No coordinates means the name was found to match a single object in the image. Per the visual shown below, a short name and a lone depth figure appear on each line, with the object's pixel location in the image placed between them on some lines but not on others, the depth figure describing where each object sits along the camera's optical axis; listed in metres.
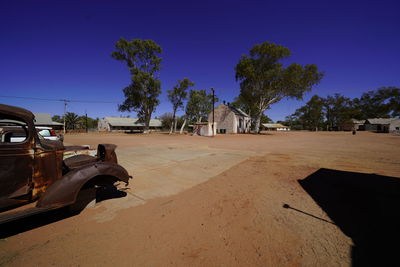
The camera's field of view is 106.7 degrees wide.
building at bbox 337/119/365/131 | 59.09
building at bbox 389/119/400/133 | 45.06
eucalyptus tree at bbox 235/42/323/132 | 27.56
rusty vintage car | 2.26
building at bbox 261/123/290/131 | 88.36
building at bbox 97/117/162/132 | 57.81
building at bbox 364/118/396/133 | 52.83
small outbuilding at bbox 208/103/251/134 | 34.58
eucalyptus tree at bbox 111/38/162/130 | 29.66
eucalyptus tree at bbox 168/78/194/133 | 34.34
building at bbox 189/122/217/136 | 26.88
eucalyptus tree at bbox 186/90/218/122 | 40.16
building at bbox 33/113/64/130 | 40.91
